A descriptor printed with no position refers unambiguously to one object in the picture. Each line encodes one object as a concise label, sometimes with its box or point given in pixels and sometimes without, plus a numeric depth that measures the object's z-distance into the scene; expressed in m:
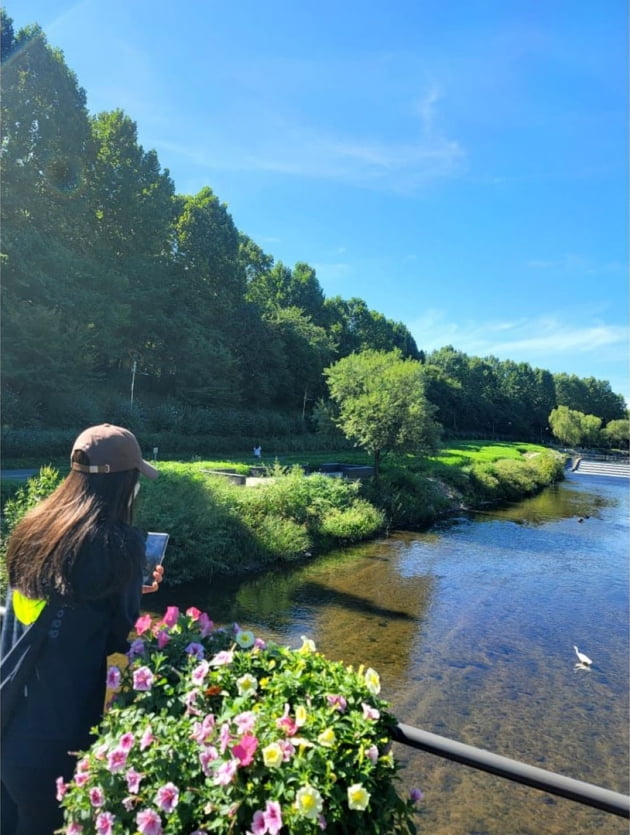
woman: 1.86
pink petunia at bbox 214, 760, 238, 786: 1.51
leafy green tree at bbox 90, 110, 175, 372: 33.72
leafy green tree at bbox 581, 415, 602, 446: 80.03
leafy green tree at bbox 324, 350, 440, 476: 22.02
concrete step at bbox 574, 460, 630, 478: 53.08
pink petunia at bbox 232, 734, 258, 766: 1.53
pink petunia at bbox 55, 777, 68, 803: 1.71
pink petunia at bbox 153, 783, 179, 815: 1.53
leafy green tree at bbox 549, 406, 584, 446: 75.62
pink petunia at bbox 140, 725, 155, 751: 1.64
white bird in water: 8.99
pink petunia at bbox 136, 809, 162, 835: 1.54
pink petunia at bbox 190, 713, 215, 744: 1.62
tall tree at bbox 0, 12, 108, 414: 24.45
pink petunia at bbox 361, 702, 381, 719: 1.69
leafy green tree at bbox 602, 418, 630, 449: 83.44
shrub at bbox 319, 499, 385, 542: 16.12
